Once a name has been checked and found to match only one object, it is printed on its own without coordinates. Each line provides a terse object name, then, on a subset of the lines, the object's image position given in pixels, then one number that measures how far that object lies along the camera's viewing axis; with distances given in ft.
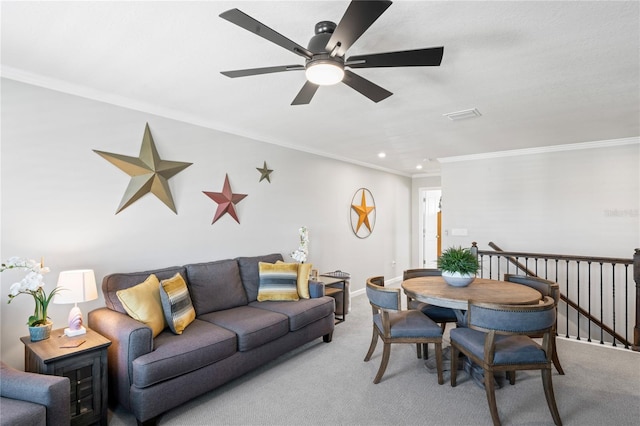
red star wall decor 12.87
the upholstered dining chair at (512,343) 7.56
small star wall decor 14.60
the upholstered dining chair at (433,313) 11.20
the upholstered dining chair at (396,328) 9.38
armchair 5.65
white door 26.68
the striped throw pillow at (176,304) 9.06
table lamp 7.89
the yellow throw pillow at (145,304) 8.53
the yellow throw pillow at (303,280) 12.74
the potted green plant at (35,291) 7.47
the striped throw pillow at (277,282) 12.28
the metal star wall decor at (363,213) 20.31
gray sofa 7.63
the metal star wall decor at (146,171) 10.30
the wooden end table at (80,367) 7.04
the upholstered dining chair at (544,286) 9.96
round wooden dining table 8.84
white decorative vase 10.30
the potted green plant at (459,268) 10.29
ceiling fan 4.74
